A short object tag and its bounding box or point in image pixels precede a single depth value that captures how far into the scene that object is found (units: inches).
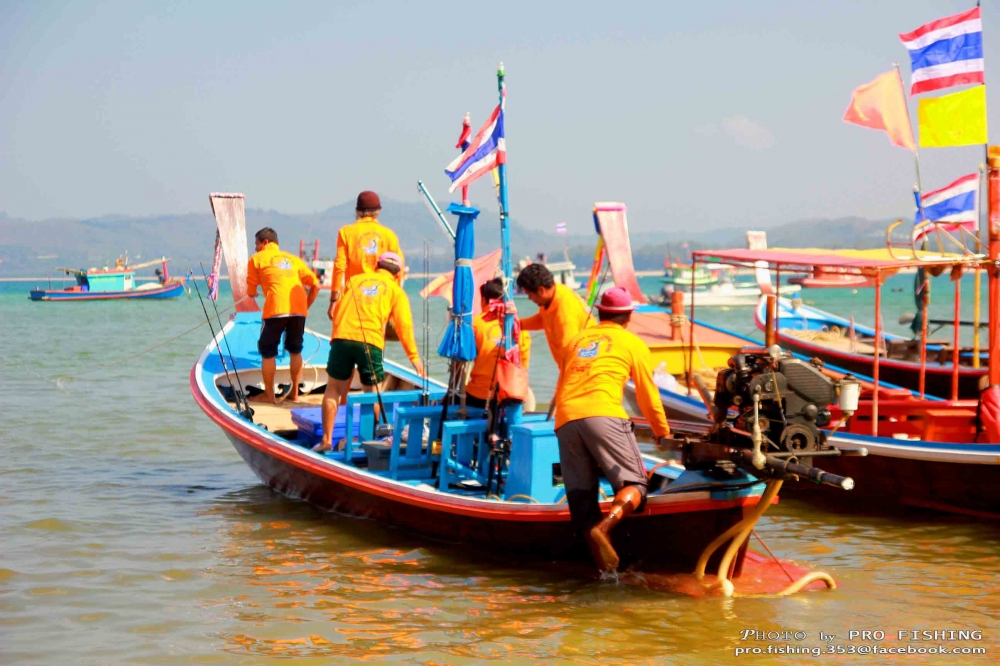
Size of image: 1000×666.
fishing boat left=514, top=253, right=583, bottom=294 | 3929.6
